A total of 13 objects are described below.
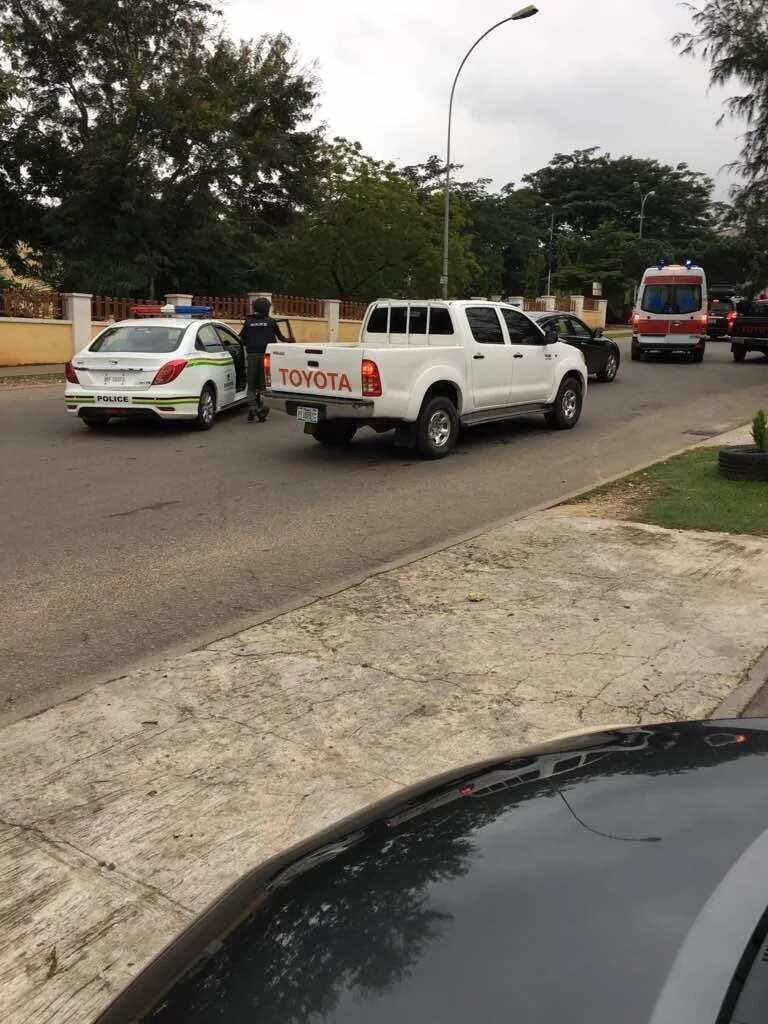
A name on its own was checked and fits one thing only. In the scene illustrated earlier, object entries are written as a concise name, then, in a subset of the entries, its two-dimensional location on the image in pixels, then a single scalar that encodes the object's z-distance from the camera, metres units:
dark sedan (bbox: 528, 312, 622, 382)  19.55
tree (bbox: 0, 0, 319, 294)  29.28
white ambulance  25.44
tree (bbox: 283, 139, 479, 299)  38.28
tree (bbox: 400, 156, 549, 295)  64.12
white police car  11.83
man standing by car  13.49
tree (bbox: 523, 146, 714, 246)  80.31
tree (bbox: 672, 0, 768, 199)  23.55
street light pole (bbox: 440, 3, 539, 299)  27.53
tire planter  8.77
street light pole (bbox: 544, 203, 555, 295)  78.94
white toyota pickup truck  10.19
